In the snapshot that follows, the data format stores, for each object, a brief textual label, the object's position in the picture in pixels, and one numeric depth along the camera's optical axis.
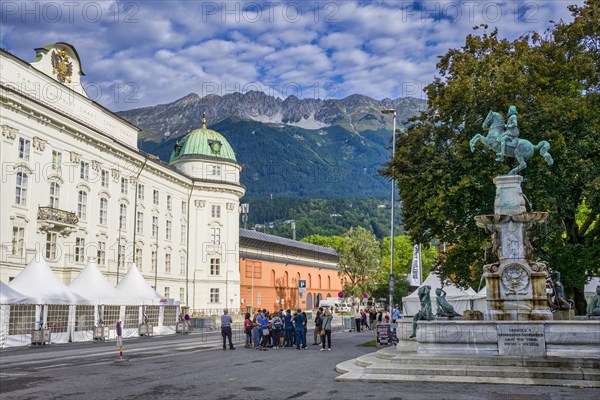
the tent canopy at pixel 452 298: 31.47
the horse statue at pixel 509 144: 18.72
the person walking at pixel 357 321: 45.72
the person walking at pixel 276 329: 27.91
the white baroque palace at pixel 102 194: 37.66
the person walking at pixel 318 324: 29.16
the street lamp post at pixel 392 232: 35.13
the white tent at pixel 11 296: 28.06
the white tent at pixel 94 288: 35.06
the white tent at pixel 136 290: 38.75
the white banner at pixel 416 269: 38.32
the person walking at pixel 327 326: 24.83
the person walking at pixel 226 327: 26.61
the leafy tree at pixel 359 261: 83.94
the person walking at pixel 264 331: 27.25
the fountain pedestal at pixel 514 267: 16.52
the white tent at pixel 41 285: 30.59
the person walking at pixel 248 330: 28.31
